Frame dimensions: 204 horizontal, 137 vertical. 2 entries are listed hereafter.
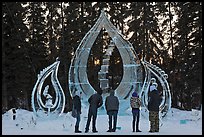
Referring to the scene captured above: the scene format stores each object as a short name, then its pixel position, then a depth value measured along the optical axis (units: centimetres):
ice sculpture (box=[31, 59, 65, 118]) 2009
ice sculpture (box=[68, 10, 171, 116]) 2108
